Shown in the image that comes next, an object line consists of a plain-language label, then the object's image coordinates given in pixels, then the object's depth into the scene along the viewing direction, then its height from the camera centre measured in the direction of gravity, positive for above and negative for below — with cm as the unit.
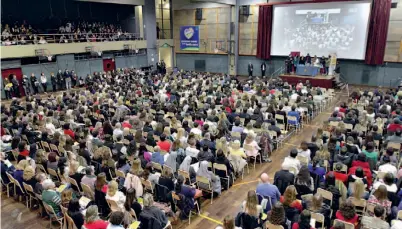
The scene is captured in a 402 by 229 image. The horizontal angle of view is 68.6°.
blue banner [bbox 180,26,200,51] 2545 +92
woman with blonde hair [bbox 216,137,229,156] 736 -237
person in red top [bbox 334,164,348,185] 558 -236
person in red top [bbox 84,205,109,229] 430 -245
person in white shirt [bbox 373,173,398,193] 506 -229
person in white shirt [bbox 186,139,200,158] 707 -239
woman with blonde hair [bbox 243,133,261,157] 785 -255
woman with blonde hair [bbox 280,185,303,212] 463 -234
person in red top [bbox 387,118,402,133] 810 -210
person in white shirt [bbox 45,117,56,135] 919 -238
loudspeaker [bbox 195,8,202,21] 2523 +292
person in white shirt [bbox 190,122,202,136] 839 -229
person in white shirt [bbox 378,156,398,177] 583 -234
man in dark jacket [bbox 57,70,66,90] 1970 -198
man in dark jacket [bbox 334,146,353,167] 639 -238
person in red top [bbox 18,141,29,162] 725 -248
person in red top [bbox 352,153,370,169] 603 -230
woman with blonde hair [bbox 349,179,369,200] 491 -235
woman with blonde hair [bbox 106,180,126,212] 513 -251
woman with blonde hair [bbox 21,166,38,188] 593 -252
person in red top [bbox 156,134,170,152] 738 -235
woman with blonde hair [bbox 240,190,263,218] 447 -235
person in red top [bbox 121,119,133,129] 941 -239
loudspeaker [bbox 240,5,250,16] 2264 +291
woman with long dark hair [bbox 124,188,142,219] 489 -254
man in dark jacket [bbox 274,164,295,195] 575 -251
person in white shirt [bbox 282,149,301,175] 623 -239
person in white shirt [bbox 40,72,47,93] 1894 -196
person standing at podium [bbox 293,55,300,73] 1967 -83
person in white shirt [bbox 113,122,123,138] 855 -237
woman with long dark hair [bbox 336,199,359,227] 428 -235
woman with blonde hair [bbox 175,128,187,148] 775 -227
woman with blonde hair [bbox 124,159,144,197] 564 -247
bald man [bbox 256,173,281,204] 530 -251
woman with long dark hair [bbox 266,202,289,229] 426 -237
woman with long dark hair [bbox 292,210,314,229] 414 -237
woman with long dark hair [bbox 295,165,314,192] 552 -239
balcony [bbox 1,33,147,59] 1770 +34
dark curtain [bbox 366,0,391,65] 1711 +95
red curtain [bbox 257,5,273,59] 2153 +120
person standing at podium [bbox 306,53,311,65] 1930 -69
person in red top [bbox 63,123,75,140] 886 -242
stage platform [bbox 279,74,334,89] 1772 -192
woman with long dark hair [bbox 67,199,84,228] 472 -257
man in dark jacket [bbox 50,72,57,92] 1931 -201
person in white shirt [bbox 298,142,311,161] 682 -235
